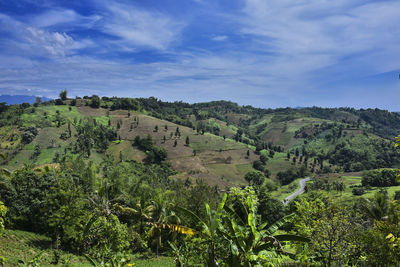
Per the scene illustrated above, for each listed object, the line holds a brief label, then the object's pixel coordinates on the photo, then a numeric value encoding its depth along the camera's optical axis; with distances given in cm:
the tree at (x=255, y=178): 17500
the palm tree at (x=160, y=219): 4072
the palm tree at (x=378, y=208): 3848
